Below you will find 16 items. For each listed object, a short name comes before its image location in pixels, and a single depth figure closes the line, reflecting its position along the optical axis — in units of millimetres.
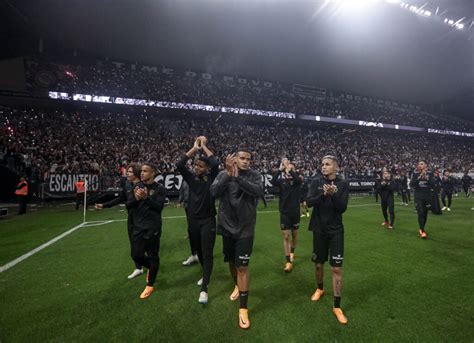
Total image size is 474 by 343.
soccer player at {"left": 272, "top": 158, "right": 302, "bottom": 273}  5852
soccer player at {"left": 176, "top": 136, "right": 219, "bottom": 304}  4238
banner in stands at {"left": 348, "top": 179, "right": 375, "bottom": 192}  24578
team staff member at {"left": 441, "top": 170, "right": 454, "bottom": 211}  14723
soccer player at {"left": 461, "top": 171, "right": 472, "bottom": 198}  21522
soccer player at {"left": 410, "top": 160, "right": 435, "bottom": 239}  8344
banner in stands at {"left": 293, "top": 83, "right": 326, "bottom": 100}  40375
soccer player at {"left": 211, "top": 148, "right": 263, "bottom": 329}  3582
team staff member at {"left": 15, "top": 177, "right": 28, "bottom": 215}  12477
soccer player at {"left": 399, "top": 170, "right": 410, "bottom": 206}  16531
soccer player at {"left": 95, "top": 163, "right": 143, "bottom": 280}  4605
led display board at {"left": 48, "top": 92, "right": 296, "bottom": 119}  24012
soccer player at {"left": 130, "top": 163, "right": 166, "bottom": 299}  4418
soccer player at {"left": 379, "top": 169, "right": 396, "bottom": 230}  9562
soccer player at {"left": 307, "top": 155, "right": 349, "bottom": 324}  3713
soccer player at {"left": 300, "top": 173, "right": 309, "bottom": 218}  12066
